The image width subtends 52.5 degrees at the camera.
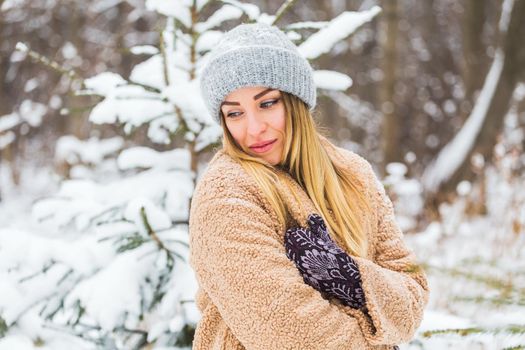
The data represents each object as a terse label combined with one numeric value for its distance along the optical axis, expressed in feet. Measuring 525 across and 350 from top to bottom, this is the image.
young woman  3.83
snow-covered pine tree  6.44
